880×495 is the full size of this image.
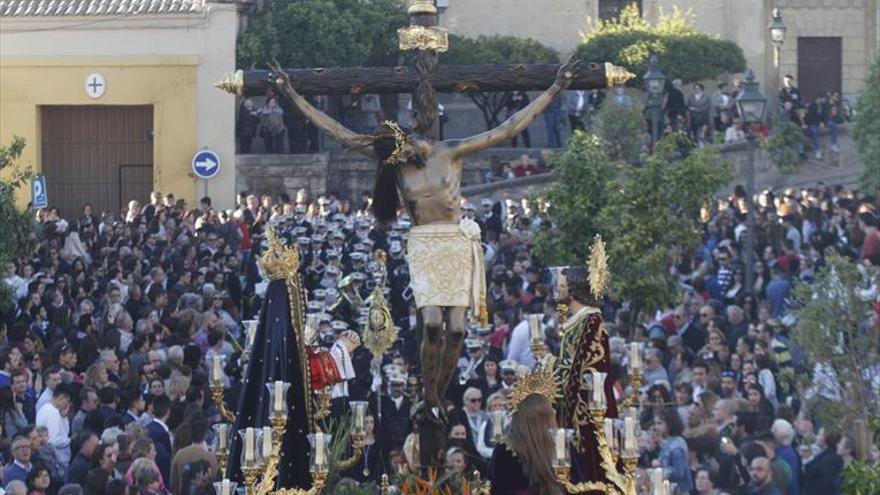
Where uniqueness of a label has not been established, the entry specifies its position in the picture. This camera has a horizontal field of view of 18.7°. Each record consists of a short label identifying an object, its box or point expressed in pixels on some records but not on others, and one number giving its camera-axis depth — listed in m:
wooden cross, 12.88
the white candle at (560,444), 11.88
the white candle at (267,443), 12.32
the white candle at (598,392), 12.84
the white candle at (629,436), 12.44
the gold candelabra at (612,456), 12.46
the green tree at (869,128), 36.06
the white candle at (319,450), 12.16
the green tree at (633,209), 24.67
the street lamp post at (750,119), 27.94
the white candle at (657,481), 12.11
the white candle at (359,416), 13.46
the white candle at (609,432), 12.85
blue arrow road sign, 37.53
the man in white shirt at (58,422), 17.02
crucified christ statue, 12.60
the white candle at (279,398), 12.58
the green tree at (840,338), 18.16
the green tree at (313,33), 39.75
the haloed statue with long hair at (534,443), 12.05
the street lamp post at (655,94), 33.25
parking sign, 29.41
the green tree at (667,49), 43.16
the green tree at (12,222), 25.00
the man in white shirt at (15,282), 24.77
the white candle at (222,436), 13.61
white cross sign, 39.31
